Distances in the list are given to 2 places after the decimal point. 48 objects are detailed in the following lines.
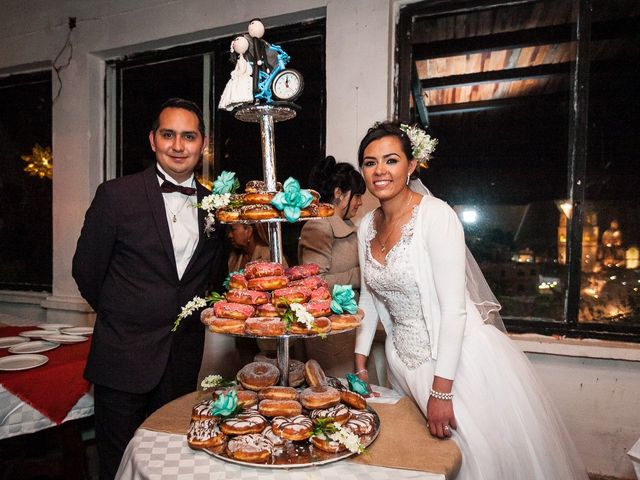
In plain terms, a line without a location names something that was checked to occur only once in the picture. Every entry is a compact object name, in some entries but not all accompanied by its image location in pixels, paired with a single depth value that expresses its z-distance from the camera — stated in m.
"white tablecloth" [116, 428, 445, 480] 1.30
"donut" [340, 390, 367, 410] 1.62
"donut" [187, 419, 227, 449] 1.40
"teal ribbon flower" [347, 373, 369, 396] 1.77
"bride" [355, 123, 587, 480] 1.74
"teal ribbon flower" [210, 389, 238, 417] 1.46
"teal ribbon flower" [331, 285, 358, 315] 1.63
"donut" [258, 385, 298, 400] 1.57
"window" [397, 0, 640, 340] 3.07
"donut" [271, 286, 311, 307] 1.51
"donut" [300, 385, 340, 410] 1.52
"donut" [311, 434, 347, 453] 1.36
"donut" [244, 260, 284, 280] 1.61
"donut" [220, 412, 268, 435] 1.41
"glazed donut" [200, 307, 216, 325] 1.55
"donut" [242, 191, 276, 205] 1.62
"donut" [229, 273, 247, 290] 1.65
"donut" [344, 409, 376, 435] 1.46
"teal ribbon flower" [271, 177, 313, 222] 1.55
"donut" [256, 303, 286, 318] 1.52
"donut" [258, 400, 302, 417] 1.50
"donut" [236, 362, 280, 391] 1.67
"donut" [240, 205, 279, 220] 1.59
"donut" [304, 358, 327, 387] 1.68
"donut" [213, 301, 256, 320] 1.54
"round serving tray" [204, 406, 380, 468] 1.31
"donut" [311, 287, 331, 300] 1.58
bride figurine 1.68
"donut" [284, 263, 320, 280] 1.70
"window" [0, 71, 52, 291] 4.88
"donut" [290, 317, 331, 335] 1.47
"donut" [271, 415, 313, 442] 1.39
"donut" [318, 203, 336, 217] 1.69
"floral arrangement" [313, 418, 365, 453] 1.35
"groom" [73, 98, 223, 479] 2.00
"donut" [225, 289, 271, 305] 1.56
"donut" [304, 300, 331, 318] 1.52
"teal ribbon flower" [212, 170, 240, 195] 1.75
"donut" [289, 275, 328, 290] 1.62
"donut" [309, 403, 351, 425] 1.46
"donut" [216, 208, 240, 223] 1.64
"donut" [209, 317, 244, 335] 1.50
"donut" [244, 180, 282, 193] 1.74
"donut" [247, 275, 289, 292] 1.57
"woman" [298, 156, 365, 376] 2.96
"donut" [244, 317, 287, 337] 1.46
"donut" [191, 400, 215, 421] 1.52
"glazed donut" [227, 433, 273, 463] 1.32
